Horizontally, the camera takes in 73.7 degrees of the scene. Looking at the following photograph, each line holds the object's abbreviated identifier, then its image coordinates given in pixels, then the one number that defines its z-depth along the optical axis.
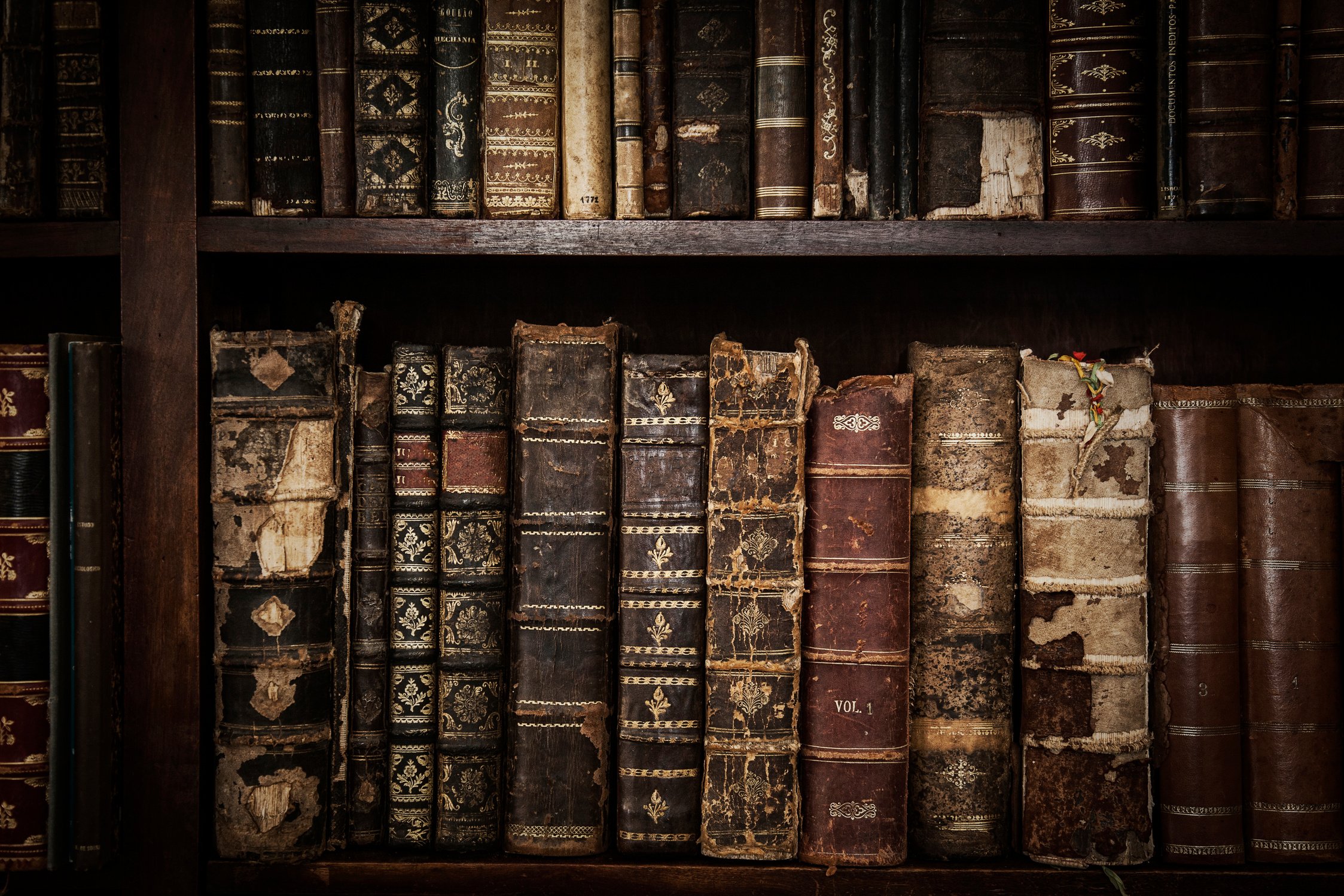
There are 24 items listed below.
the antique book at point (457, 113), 1.06
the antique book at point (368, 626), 1.09
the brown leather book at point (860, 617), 1.03
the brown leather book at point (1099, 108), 1.02
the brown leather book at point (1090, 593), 1.04
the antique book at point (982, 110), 1.03
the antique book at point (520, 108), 1.05
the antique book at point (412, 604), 1.08
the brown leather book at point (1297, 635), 1.05
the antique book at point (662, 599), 1.04
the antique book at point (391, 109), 1.06
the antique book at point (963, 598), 1.06
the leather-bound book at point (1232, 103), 1.01
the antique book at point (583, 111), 1.06
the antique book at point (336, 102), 1.06
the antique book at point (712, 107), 1.04
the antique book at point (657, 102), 1.05
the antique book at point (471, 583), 1.07
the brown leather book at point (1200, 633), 1.06
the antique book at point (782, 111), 1.03
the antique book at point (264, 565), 1.05
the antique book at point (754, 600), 1.02
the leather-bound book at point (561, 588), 1.04
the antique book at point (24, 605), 1.02
